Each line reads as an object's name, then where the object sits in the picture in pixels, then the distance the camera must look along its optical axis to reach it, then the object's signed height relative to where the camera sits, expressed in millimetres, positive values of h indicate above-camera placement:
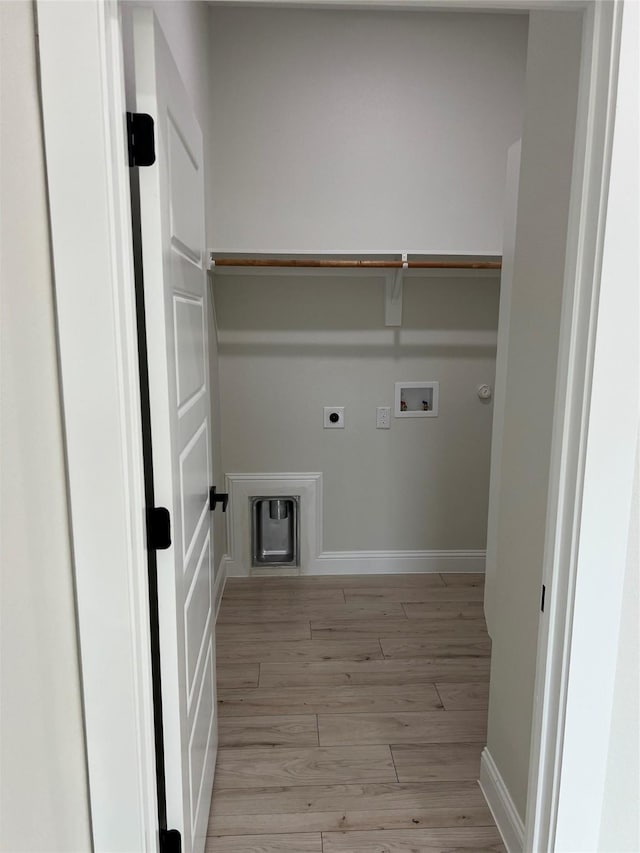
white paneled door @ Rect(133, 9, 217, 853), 1055 -123
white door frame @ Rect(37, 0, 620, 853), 878 -72
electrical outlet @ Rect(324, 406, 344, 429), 3250 -403
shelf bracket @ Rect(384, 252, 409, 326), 3054 +225
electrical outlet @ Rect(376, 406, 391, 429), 3258 -402
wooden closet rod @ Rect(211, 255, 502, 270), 2811 +372
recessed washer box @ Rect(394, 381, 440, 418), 3254 -309
